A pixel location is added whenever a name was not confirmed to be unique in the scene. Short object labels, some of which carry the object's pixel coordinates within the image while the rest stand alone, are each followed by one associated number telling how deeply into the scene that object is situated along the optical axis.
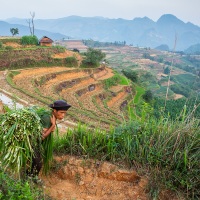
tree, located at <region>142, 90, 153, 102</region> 31.25
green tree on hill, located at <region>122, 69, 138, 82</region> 40.53
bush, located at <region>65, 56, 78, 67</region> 31.82
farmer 3.34
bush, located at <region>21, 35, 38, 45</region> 33.38
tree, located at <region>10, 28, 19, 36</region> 44.94
